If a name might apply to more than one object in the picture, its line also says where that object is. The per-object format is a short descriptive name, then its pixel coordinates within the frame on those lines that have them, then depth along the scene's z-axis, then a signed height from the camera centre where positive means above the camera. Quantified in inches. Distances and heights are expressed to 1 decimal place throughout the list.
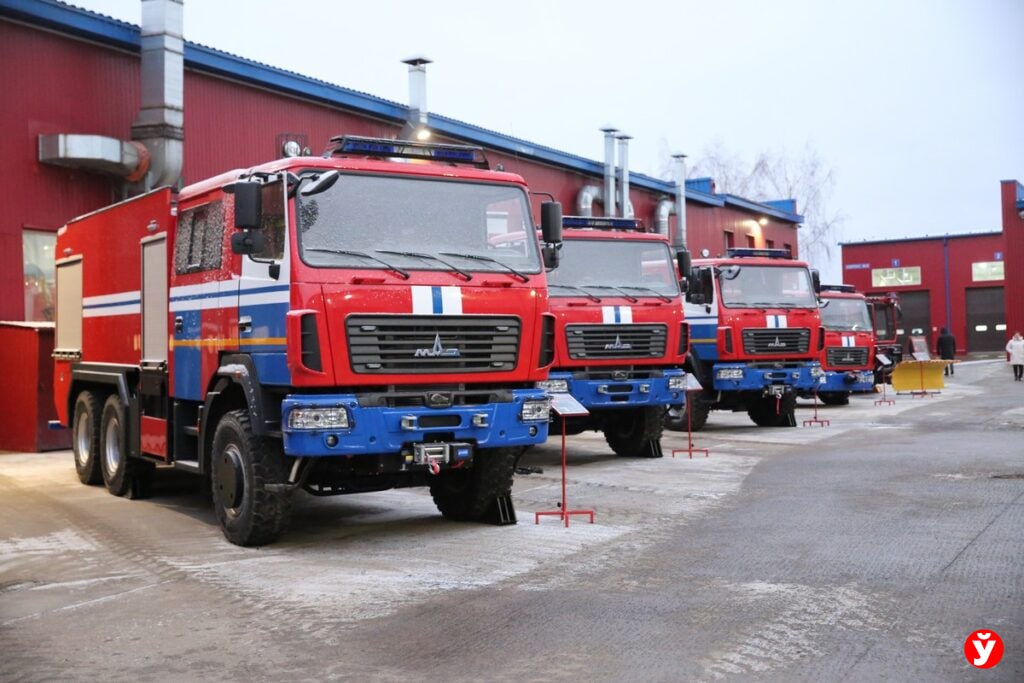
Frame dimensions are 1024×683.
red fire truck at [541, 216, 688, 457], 549.0 +12.3
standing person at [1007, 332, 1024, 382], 1424.7 -9.1
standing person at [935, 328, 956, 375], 1647.4 +7.1
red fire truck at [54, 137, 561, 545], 321.4 +9.3
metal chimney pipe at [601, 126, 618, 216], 1216.2 +200.6
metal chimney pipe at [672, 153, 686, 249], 1385.3 +190.6
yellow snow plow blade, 1140.5 -24.9
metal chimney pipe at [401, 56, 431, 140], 912.9 +206.2
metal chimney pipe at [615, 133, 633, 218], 1237.1 +197.2
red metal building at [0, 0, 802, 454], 645.9 +164.4
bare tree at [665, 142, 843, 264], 2659.9 +375.3
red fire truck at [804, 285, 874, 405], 994.7 +4.2
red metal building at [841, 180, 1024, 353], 2362.2 +144.8
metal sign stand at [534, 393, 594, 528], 371.6 -17.6
